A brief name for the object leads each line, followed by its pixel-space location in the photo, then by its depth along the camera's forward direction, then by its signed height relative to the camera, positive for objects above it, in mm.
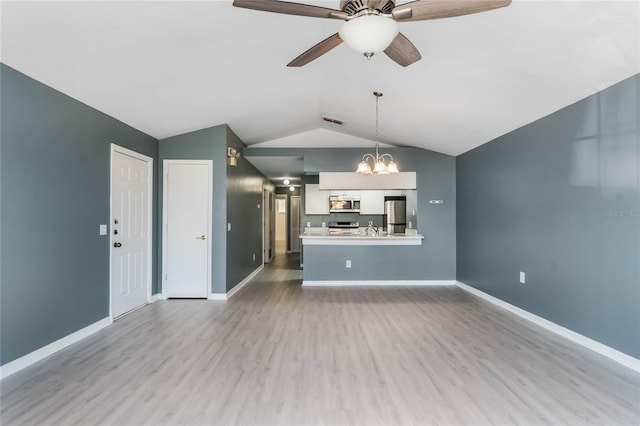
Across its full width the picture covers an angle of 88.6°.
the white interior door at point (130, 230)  3819 -185
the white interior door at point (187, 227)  4805 -175
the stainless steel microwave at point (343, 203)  8000 +294
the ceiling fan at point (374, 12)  1638 +1049
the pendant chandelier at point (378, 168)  4212 +607
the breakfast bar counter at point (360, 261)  5805 -815
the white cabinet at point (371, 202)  8016 +320
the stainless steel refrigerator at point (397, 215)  6582 +1
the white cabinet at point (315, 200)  7977 +367
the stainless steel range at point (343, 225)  8133 -253
